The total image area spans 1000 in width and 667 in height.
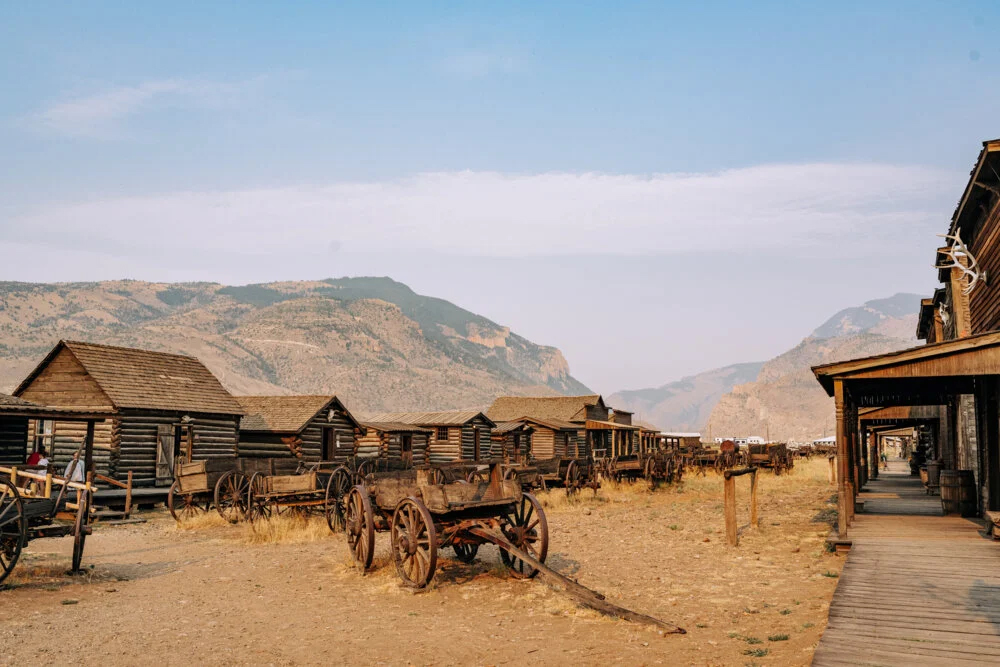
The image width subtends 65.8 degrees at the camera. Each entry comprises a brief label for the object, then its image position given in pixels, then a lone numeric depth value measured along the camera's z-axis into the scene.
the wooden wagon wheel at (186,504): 18.45
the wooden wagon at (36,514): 9.94
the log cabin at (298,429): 31.20
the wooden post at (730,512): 13.69
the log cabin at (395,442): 38.31
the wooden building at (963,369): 11.58
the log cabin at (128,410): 24.27
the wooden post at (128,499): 20.69
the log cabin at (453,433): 43.59
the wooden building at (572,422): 50.31
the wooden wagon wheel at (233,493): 17.95
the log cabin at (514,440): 47.28
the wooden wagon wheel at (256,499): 17.17
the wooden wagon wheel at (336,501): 16.98
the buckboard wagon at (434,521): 10.14
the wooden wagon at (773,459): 35.72
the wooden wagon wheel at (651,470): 27.39
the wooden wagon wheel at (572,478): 23.19
